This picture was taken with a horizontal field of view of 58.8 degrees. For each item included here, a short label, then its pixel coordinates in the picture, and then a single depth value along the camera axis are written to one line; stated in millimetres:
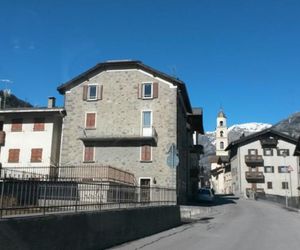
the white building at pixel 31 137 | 25789
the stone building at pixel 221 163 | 63743
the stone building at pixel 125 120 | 24565
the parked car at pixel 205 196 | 30450
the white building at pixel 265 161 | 48261
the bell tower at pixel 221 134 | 79580
